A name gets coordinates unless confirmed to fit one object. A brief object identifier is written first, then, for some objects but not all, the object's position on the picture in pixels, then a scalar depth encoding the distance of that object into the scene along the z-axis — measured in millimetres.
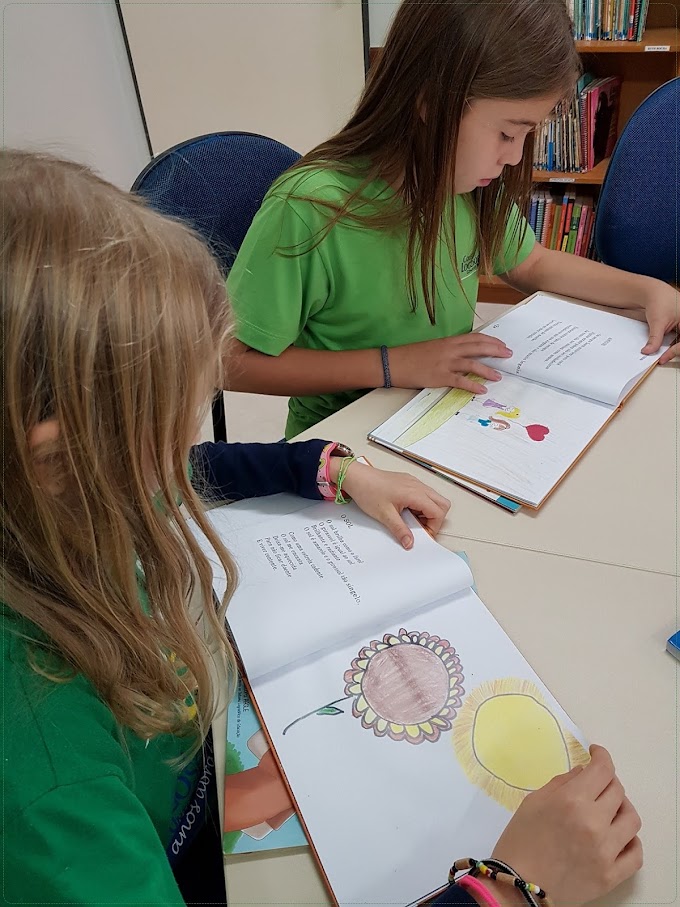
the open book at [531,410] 805
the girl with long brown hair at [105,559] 383
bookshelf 2078
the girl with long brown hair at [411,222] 830
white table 470
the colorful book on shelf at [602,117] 2236
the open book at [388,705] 472
